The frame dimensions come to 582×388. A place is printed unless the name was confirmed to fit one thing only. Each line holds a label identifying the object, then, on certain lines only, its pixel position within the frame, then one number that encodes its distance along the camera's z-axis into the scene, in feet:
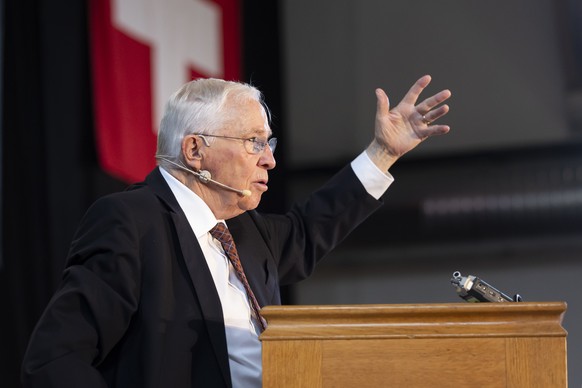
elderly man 21.63
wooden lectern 20.82
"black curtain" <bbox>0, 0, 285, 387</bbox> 27.32
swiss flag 27.64
